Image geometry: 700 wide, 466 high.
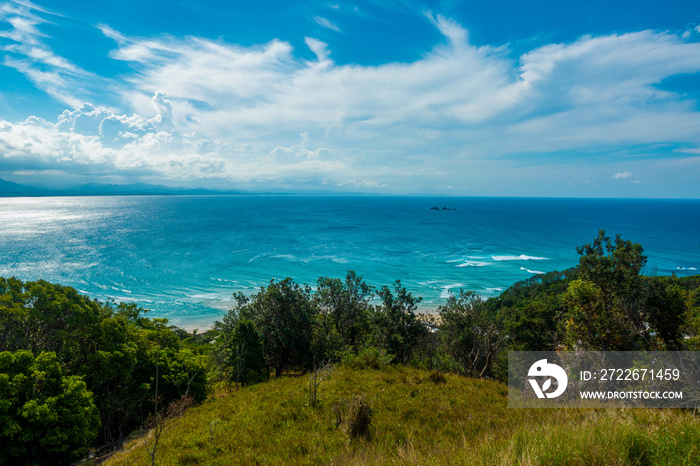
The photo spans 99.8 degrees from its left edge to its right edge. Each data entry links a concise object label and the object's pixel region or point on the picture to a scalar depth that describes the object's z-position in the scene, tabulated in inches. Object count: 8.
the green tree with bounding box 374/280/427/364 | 938.7
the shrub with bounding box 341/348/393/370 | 616.1
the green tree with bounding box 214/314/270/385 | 757.3
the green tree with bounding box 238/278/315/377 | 868.6
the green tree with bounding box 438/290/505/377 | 970.1
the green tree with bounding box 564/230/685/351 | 482.3
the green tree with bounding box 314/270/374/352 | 1176.8
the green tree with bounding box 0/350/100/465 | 469.1
